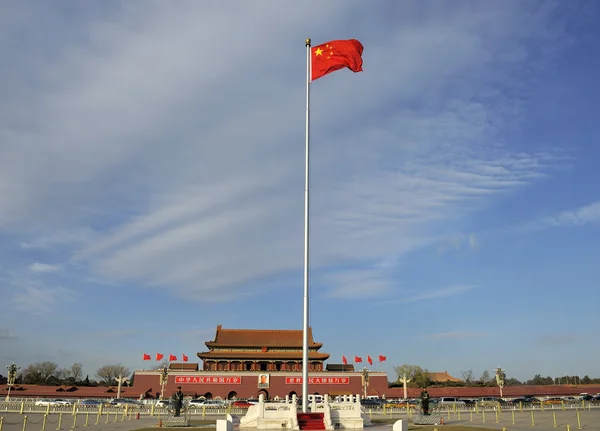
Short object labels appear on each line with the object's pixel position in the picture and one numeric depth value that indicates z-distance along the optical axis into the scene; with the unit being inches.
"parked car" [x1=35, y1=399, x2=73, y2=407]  1676.3
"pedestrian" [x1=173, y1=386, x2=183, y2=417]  1067.9
